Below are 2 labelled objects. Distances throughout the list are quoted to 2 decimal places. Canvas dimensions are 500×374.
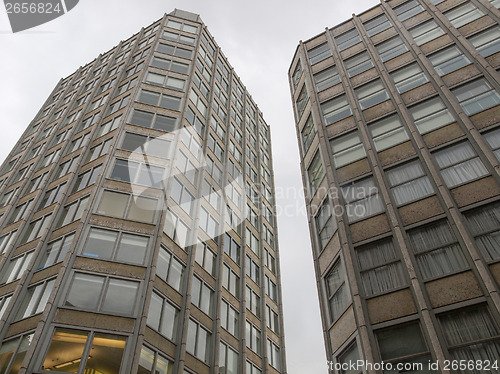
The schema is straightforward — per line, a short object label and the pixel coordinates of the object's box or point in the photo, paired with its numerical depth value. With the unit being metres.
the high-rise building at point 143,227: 23.33
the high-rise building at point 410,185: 14.55
